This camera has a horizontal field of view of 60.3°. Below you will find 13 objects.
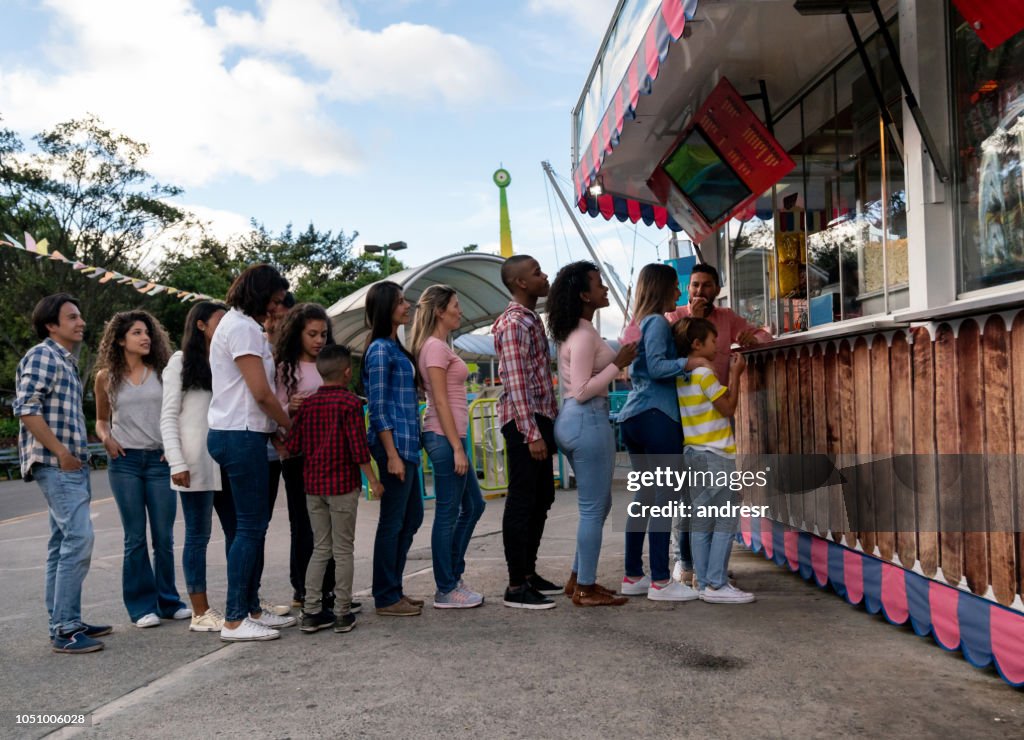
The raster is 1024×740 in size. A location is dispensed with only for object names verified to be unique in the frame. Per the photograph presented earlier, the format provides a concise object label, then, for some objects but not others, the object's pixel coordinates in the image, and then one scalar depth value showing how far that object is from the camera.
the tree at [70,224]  28.38
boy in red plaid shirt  4.59
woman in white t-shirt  4.42
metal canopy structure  15.19
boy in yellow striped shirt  4.85
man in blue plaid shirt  4.47
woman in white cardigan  4.72
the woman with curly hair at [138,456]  4.90
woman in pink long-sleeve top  4.82
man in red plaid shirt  4.89
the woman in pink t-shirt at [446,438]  4.89
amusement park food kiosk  3.60
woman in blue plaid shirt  4.73
